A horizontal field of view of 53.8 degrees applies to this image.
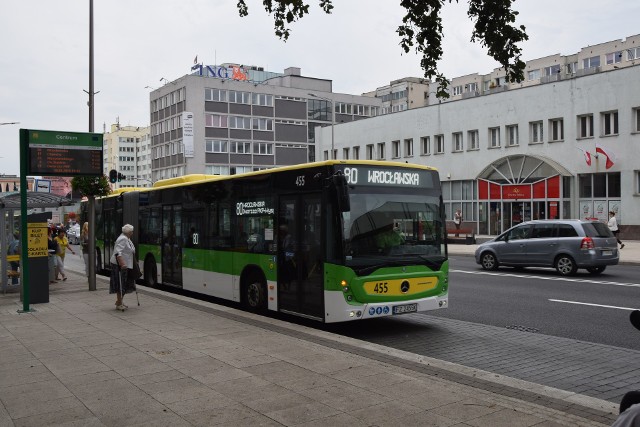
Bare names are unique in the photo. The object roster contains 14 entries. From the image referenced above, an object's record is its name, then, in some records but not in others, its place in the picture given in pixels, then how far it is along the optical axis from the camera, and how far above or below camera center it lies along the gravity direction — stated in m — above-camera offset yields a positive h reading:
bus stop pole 12.23 +0.14
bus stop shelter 15.36 +0.60
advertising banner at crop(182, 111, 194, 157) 72.62 +10.78
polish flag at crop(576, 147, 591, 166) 37.32 +3.69
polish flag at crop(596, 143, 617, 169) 36.19 +3.63
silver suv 18.66 -0.83
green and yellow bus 9.83 -0.29
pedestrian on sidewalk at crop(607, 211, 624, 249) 26.97 -0.26
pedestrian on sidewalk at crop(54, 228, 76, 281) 18.86 -0.61
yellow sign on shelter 13.23 -0.27
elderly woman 12.24 -0.79
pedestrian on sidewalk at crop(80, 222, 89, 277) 20.12 -0.41
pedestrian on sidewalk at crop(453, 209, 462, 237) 40.21 +0.09
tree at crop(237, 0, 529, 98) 7.00 +2.24
